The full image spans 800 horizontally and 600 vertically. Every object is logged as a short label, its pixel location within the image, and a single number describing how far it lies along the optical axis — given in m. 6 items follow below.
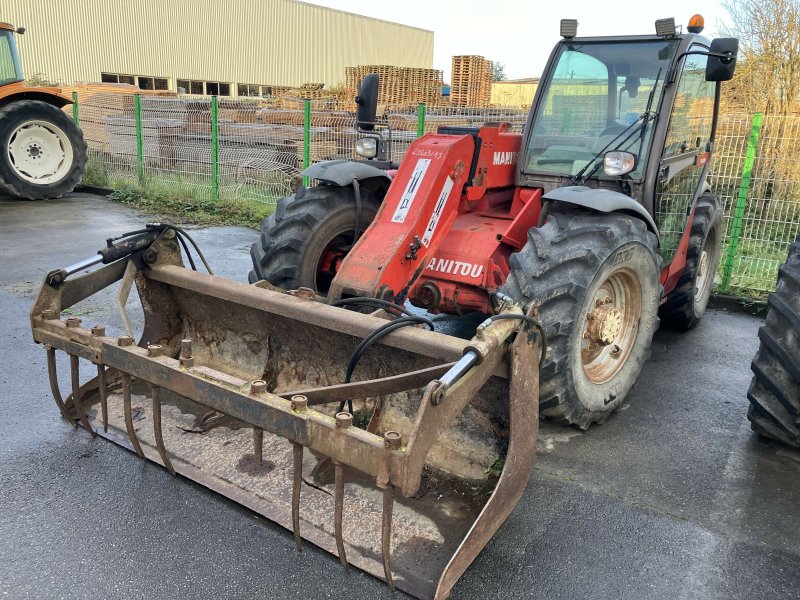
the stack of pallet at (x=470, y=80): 14.84
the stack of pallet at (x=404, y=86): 14.13
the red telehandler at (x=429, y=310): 2.59
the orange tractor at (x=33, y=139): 11.63
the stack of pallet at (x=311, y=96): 12.05
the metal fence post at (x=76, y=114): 14.18
